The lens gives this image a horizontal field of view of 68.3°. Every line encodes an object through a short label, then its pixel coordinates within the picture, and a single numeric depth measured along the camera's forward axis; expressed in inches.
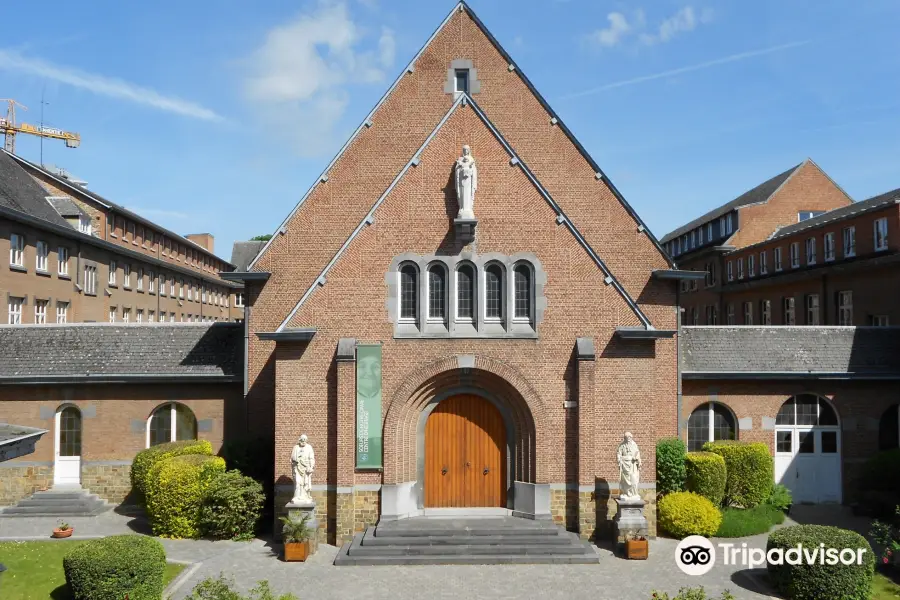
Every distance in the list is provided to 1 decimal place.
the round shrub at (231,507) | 698.2
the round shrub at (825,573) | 520.4
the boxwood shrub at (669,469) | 740.0
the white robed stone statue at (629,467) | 656.4
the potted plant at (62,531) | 719.1
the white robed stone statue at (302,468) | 657.6
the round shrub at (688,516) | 699.4
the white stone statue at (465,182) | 682.2
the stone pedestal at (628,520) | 645.9
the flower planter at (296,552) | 629.9
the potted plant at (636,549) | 631.8
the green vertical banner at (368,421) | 676.7
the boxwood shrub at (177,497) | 714.2
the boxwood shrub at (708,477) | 748.0
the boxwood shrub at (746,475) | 789.9
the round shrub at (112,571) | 507.5
